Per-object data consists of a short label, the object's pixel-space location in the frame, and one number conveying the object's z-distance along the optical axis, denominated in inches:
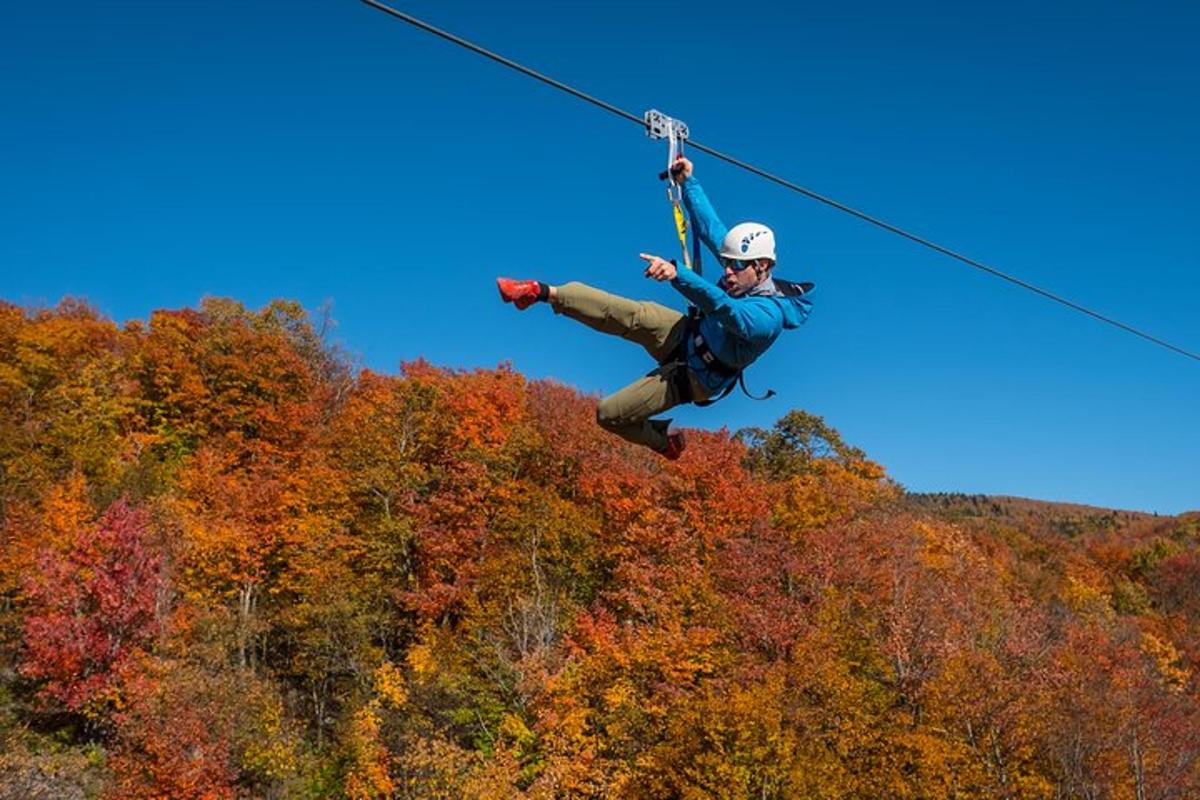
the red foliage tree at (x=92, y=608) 1126.4
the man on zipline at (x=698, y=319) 207.8
